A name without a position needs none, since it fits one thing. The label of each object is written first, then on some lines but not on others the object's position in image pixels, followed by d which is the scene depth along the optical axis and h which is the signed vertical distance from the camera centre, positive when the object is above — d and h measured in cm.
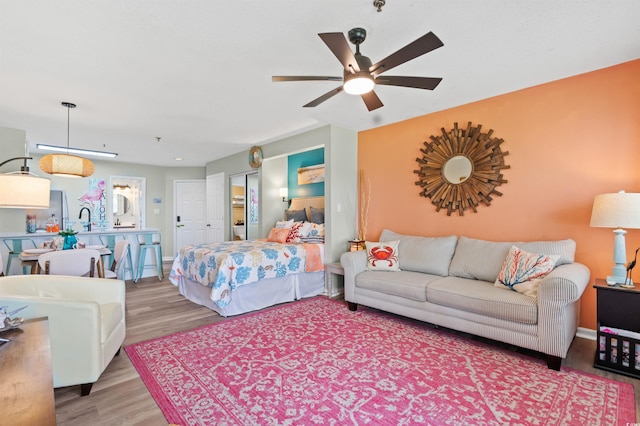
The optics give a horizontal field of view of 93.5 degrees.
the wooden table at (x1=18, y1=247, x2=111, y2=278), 334 -53
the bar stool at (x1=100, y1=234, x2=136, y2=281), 479 -46
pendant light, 347 +56
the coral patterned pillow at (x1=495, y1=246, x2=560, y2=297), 258 -53
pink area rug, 179 -121
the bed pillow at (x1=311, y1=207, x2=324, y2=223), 494 -6
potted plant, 375 -34
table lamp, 226 -5
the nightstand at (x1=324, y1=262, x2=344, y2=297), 423 -103
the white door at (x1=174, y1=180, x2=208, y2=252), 814 +0
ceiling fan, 177 +97
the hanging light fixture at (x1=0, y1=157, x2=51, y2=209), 163 +12
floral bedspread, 345 -66
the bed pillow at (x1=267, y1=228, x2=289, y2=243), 475 -38
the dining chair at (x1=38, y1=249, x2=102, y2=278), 304 -53
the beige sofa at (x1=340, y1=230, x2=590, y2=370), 229 -75
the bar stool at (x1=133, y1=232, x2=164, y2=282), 530 -64
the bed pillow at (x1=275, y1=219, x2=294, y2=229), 501 -21
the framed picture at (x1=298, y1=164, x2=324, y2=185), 525 +67
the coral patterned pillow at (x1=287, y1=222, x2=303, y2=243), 469 -35
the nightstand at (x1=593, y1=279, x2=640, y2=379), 220 -89
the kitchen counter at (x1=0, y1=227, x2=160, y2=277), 394 -41
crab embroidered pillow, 370 -57
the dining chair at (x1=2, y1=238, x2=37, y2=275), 389 -45
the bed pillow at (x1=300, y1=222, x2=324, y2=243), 463 -33
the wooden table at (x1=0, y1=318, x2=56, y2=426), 84 -58
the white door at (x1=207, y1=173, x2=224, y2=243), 719 +12
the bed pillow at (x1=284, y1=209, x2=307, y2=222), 526 -6
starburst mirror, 342 +51
